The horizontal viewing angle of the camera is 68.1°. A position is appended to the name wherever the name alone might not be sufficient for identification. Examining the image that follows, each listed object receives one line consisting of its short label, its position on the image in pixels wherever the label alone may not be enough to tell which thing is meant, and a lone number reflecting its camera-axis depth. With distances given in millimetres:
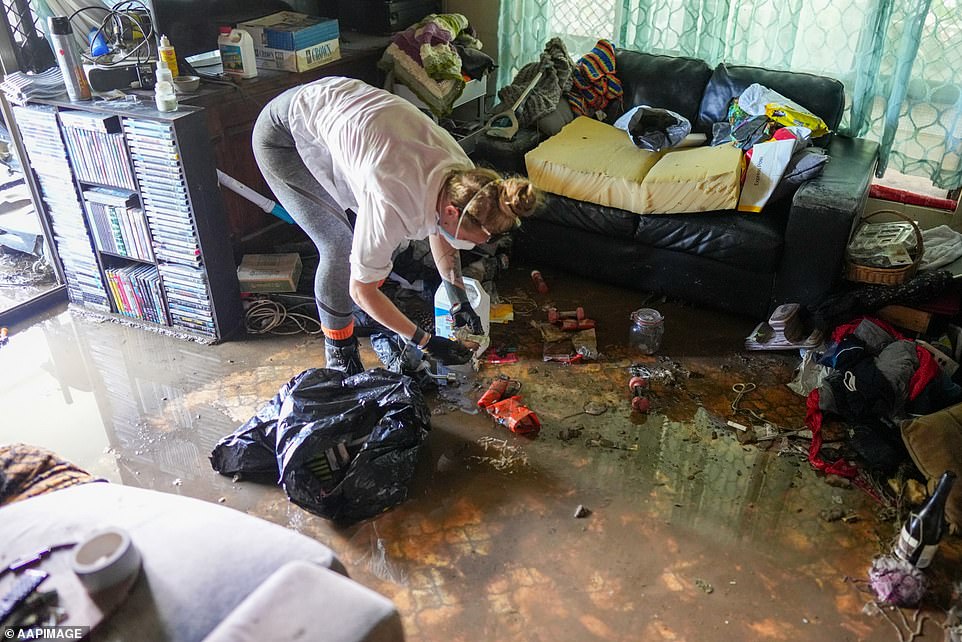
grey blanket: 3248
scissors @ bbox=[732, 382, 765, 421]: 2434
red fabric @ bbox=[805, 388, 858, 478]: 2117
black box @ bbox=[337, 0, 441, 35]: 3412
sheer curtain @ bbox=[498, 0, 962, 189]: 2793
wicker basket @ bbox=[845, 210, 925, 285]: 2520
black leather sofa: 2553
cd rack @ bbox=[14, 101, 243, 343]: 2406
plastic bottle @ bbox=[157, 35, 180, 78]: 2473
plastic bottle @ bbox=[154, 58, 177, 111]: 2346
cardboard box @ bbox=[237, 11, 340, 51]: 2826
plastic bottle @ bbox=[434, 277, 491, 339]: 2480
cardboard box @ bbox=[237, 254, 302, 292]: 2799
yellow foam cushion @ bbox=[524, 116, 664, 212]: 2850
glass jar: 2621
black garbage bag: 1947
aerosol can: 2342
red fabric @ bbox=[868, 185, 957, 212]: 3078
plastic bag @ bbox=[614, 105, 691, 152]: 3023
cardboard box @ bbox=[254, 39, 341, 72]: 2855
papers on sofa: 2625
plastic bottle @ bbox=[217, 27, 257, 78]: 2650
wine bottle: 1701
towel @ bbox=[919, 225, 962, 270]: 2637
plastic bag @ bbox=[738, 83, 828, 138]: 2840
